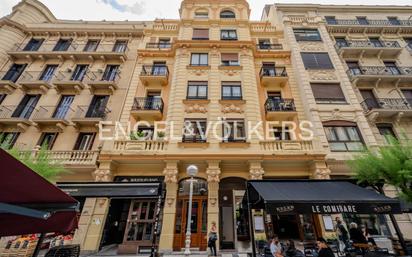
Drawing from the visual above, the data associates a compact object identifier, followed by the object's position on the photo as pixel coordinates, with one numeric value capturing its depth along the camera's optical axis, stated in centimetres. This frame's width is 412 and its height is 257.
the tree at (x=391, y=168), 775
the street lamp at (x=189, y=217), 790
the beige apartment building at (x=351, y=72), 1265
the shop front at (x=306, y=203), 651
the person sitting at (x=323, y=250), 550
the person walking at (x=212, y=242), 910
